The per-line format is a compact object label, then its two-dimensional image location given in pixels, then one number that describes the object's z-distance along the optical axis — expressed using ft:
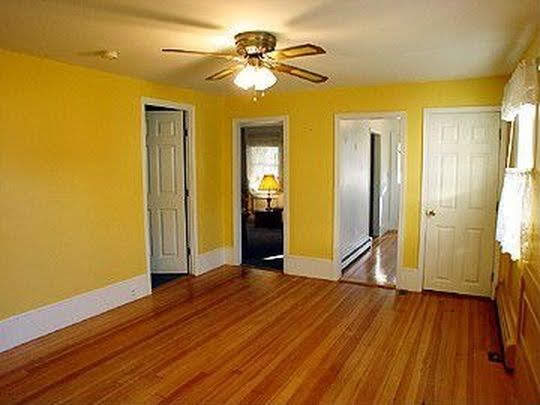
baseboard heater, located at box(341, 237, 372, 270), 17.86
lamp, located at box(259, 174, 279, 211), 27.71
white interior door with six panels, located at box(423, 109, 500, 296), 13.58
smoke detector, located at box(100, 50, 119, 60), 10.25
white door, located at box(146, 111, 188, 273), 16.49
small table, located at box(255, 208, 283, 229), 27.55
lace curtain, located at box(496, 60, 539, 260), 8.00
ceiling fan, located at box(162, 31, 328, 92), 8.57
